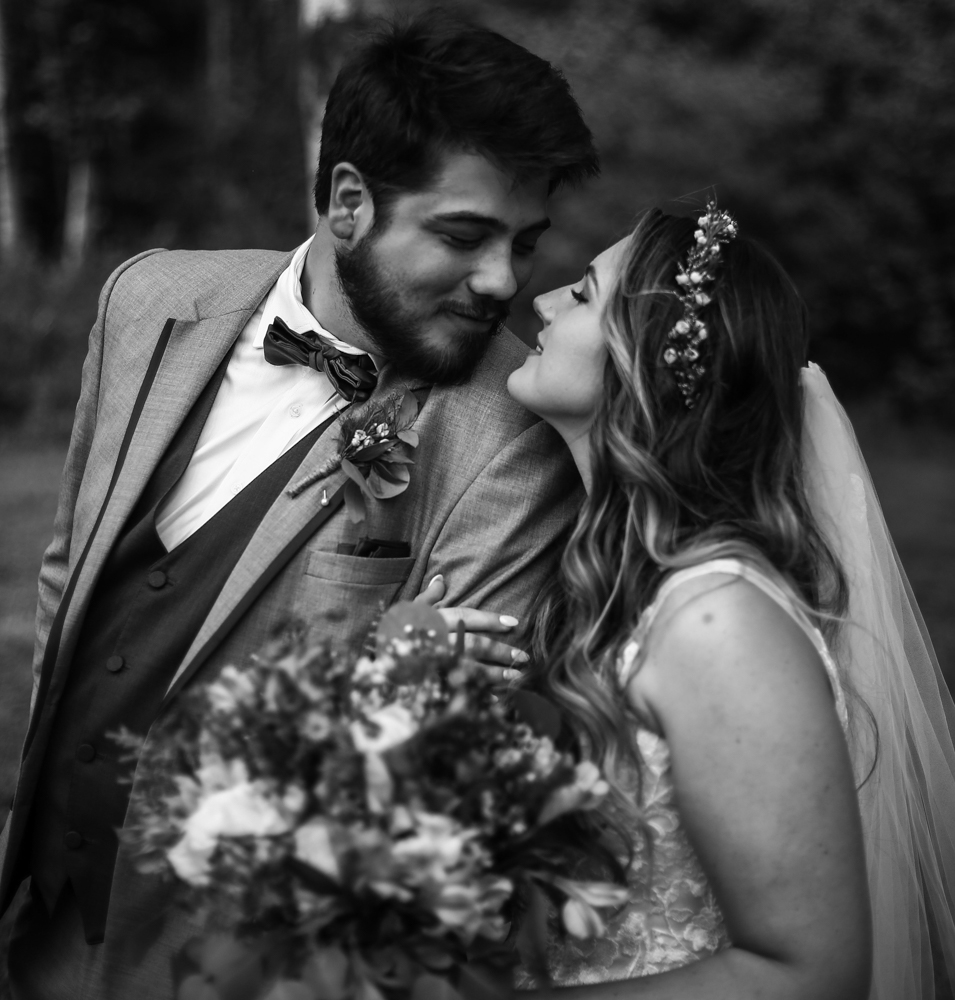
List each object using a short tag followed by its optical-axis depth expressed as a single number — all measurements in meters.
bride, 1.94
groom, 2.52
